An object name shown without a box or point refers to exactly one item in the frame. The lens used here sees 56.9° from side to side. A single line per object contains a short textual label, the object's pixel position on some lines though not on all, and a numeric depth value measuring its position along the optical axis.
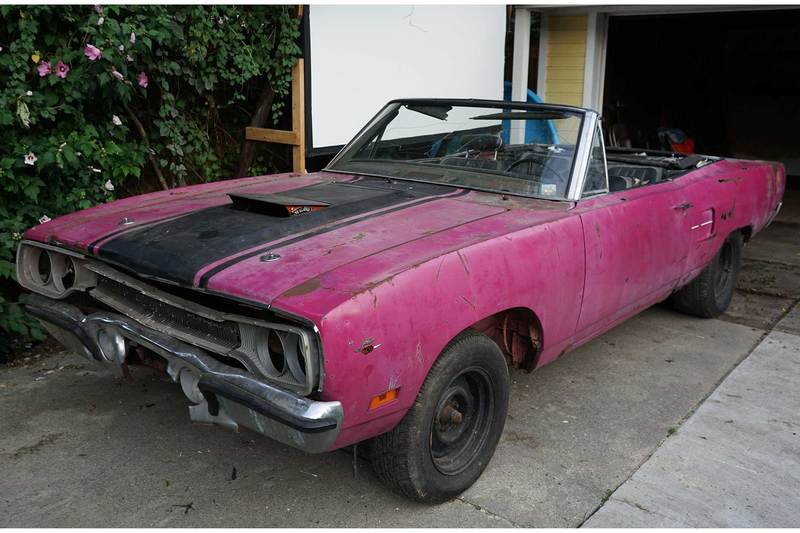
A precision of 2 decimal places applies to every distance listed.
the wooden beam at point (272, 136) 5.96
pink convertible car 2.46
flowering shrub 4.36
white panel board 6.04
